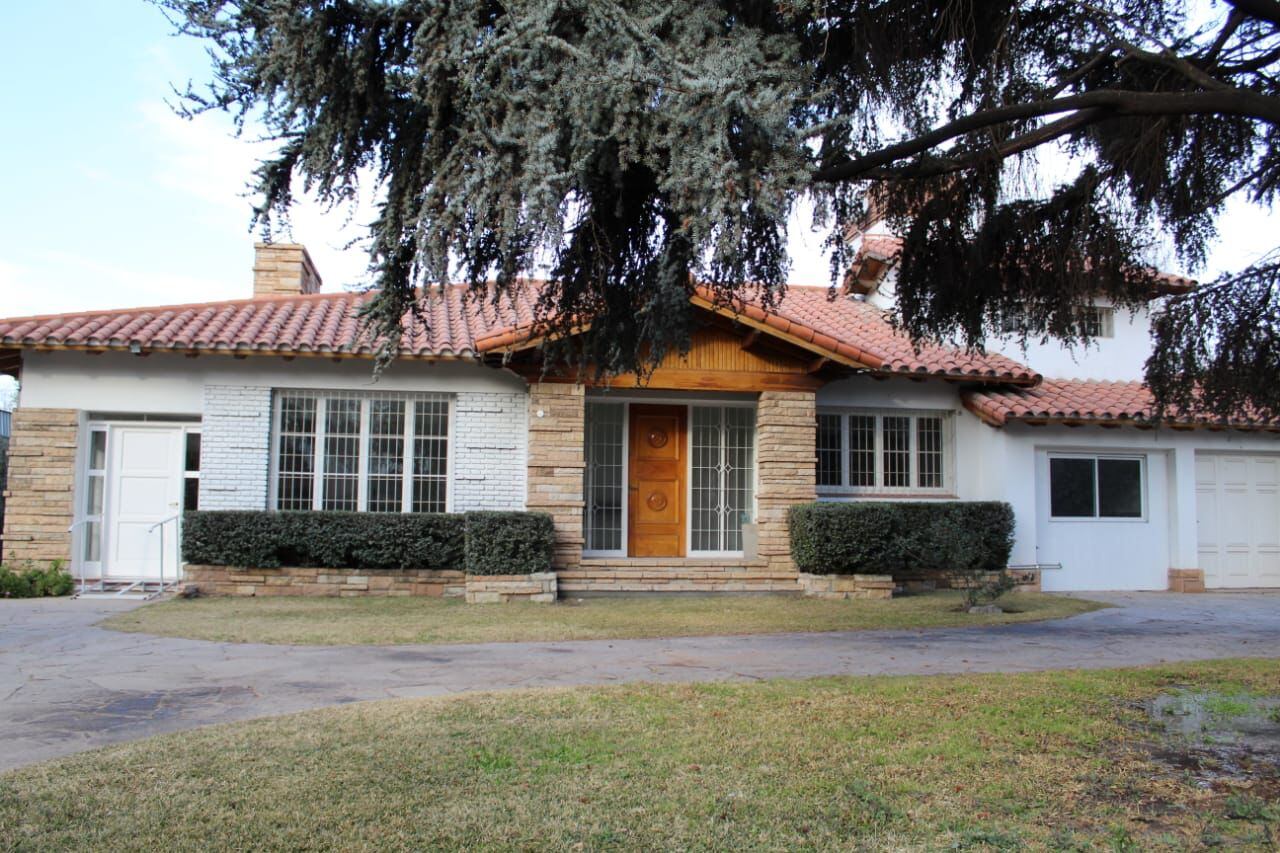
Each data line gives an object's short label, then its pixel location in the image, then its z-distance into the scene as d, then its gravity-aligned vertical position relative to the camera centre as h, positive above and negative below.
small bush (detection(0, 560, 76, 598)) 13.18 -1.14
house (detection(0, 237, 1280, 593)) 13.95 +0.82
